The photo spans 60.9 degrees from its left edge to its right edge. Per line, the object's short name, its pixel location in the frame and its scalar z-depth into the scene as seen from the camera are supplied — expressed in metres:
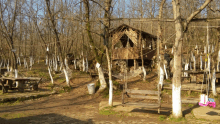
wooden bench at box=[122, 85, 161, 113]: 7.90
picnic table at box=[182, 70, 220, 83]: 12.96
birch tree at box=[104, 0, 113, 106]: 9.49
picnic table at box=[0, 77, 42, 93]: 13.84
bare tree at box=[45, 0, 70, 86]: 15.53
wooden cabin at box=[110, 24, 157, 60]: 20.44
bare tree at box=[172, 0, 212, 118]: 7.36
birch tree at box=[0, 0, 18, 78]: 17.49
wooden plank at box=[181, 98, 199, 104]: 9.61
